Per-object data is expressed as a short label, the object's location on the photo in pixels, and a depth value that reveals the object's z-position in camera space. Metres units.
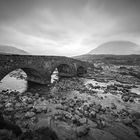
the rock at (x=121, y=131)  4.99
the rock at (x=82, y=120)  5.78
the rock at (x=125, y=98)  9.86
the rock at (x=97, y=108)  7.23
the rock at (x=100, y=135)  4.84
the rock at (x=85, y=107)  7.24
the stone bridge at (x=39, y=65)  9.08
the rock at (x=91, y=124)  5.62
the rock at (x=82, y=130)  4.87
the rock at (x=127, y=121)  6.05
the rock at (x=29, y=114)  6.02
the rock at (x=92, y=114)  6.50
